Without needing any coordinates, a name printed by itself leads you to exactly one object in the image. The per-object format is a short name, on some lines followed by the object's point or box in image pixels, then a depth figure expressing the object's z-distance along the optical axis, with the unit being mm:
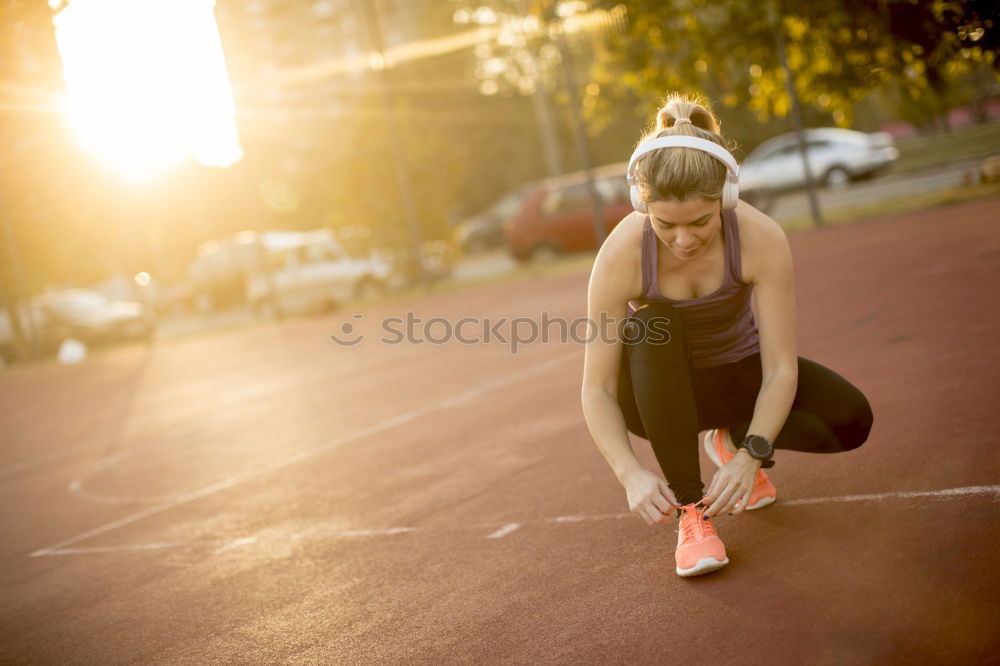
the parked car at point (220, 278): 30031
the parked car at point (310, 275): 22328
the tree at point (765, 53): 11133
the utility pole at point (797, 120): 14103
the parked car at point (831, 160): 24844
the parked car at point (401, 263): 22219
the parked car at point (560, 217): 20141
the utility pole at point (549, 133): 35781
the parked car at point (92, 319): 26422
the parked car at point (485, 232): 35562
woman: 3367
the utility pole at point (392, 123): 19922
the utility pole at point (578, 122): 16781
